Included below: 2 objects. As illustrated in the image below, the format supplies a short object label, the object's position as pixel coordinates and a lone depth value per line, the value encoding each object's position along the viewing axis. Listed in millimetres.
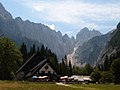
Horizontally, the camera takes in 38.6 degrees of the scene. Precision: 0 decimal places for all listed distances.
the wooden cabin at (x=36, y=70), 65698
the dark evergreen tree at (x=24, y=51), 93371
